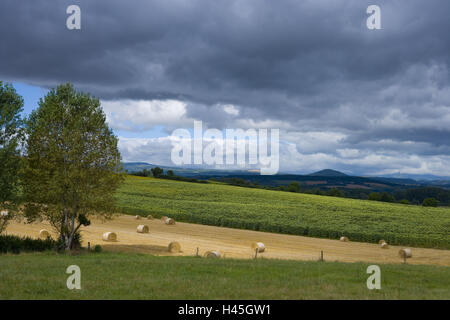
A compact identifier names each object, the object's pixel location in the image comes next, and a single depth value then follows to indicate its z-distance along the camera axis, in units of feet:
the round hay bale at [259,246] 109.40
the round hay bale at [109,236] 114.11
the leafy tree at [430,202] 344.08
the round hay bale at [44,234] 113.35
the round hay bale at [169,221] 157.54
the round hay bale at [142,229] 132.57
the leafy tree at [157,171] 423.60
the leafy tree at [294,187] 384.80
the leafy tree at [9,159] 91.91
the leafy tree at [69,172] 89.04
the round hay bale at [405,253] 108.59
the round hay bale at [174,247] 102.58
